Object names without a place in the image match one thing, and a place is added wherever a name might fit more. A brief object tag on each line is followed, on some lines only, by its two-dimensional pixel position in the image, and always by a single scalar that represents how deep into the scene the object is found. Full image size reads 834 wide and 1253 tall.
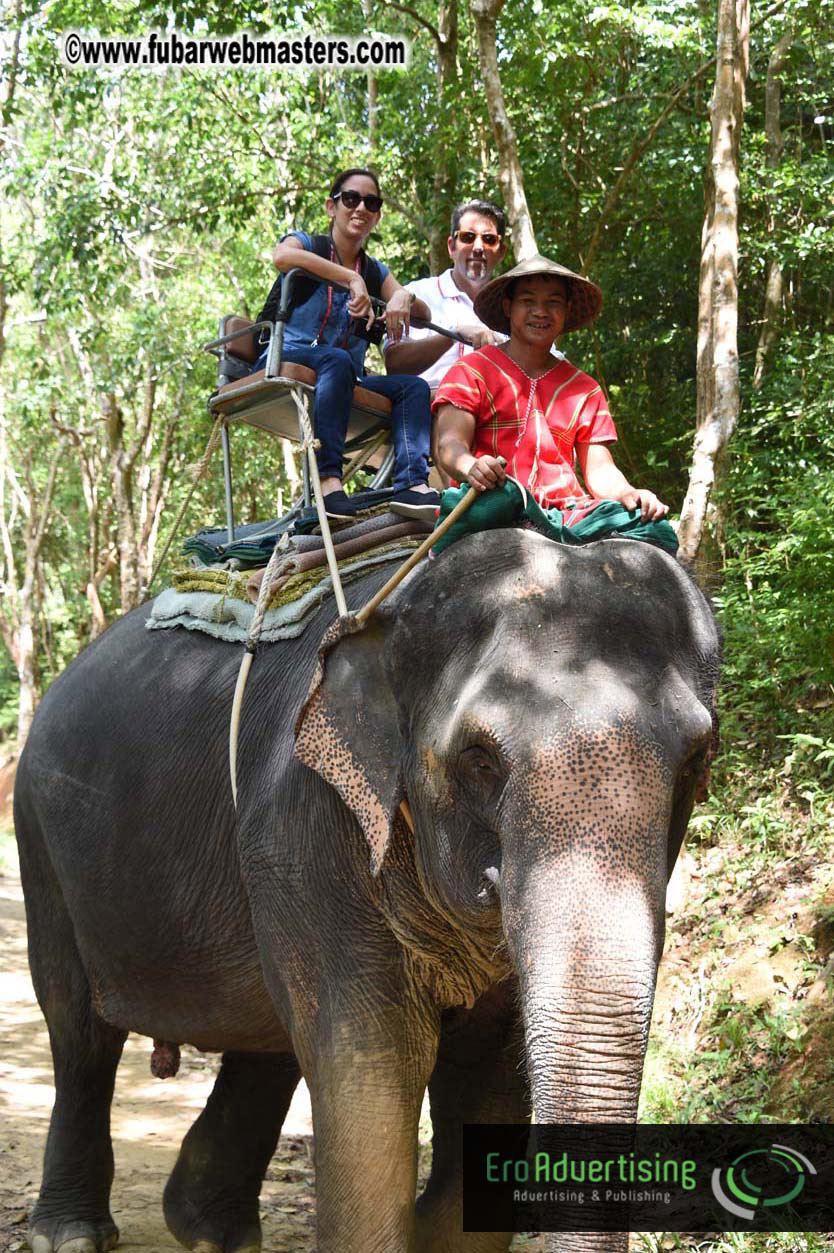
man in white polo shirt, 5.46
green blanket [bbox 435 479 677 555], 3.21
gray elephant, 2.58
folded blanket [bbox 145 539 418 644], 3.82
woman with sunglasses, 4.63
